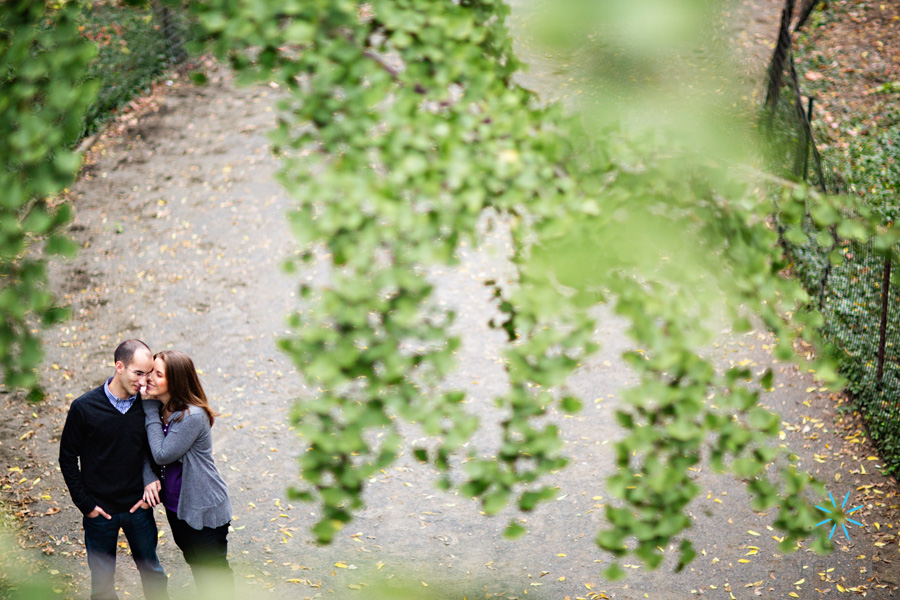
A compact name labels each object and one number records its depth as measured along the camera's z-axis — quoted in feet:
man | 25.22
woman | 24.71
